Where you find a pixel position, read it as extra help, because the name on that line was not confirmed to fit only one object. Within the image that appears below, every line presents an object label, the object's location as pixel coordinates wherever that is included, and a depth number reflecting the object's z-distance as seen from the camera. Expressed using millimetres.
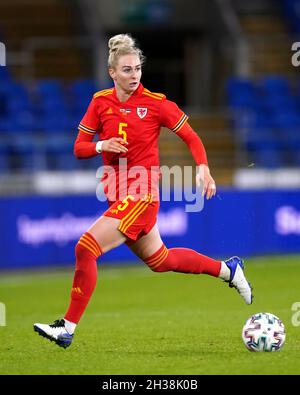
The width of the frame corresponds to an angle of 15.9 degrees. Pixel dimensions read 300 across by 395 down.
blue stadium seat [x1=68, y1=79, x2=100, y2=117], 19203
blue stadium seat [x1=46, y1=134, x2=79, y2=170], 17312
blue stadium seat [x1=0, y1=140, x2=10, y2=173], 16891
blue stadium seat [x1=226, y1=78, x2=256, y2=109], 20734
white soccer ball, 7953
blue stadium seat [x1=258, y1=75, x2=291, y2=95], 21312
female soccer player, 7980
